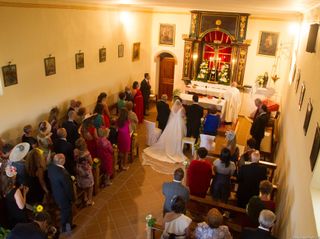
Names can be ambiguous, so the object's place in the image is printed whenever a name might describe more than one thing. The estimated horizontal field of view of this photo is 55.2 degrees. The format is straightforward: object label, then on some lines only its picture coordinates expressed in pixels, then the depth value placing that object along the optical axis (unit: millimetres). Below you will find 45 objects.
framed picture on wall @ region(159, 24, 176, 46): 12797
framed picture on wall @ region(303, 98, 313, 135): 3730
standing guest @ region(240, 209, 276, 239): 3629
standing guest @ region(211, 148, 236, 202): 5332
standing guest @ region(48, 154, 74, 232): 4953
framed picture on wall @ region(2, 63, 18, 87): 6281
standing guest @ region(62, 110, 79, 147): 6754
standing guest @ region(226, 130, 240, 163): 6312
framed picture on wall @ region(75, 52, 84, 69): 8672
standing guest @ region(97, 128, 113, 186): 6438
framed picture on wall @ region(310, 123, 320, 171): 2910
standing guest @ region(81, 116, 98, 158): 6602
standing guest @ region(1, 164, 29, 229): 4480
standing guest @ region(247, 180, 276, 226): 4375
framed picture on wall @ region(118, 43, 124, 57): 10930
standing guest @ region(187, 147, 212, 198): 5430
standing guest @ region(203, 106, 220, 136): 8883
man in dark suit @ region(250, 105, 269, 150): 8141
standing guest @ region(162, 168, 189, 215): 4750
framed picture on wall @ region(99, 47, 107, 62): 9781
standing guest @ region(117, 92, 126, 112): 9204
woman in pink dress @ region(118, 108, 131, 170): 7371
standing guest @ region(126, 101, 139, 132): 8094
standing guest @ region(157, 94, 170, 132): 8805
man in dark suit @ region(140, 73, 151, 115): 11359
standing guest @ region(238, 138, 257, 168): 5912
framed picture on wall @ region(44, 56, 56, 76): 7472
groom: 8719
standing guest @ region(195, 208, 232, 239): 3742
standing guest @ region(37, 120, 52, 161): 5852
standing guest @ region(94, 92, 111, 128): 7961
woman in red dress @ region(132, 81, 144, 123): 10500
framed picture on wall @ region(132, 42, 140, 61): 11948
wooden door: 13641
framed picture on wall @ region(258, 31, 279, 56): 11328
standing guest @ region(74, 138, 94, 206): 5739
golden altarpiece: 11695
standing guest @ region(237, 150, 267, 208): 5219
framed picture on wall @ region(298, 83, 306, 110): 4871
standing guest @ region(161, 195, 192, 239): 4070
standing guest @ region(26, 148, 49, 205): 5398
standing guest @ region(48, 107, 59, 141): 6965
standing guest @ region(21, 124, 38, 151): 6062
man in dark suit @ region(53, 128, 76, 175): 5961
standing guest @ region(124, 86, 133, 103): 9977
